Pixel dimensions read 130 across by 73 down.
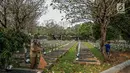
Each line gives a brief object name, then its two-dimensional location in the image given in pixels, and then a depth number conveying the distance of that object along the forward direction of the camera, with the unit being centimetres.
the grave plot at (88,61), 824
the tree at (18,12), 1030
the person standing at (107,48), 1026
